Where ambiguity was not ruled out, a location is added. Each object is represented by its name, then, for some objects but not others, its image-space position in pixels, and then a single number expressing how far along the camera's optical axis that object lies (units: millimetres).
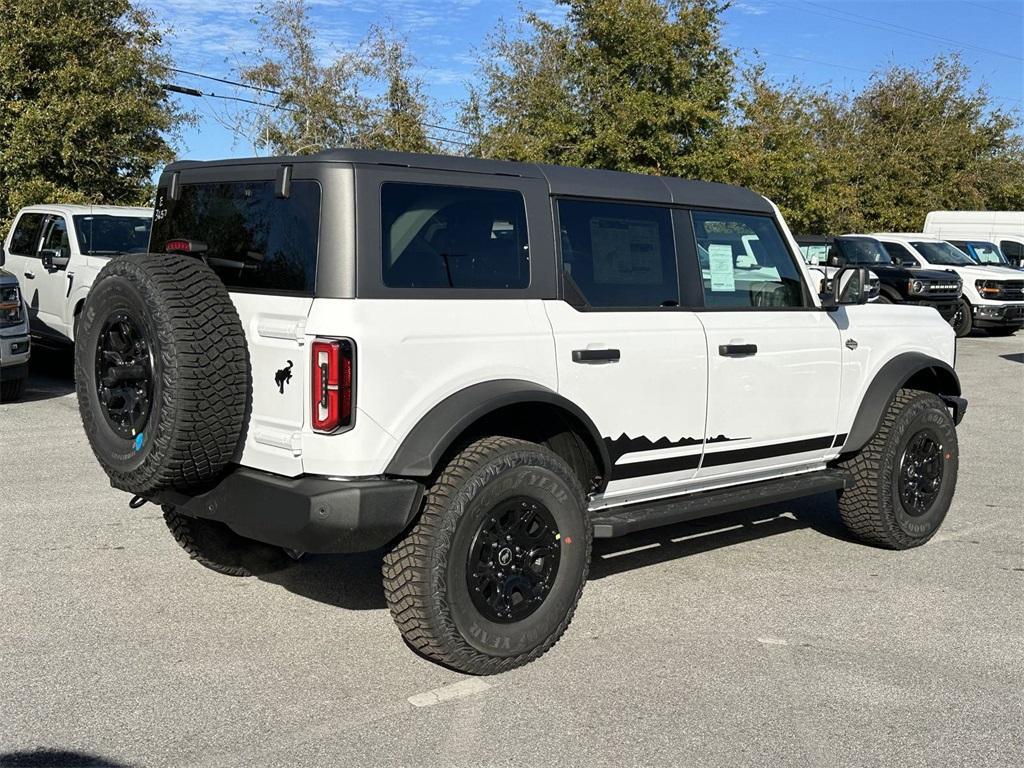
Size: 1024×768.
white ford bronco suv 4066
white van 27734
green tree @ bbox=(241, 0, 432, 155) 26391
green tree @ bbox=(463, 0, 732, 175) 22125
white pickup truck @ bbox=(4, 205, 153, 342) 11438
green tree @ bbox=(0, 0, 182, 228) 16266
